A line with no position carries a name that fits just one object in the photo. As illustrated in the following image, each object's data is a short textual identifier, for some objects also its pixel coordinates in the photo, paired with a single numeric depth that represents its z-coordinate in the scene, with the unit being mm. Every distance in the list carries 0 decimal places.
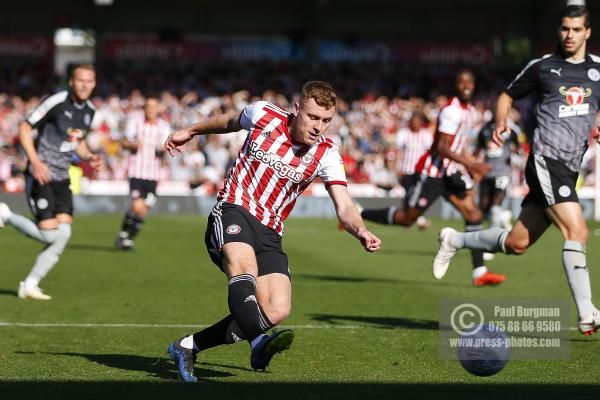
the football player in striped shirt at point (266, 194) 12945
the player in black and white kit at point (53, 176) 21687
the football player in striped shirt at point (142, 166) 34031
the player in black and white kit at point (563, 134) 15953
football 13227
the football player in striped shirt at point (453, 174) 24594
